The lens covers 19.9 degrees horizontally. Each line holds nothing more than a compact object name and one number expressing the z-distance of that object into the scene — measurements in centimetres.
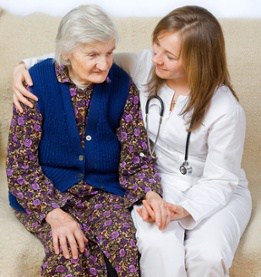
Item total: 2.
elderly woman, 213
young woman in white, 212
